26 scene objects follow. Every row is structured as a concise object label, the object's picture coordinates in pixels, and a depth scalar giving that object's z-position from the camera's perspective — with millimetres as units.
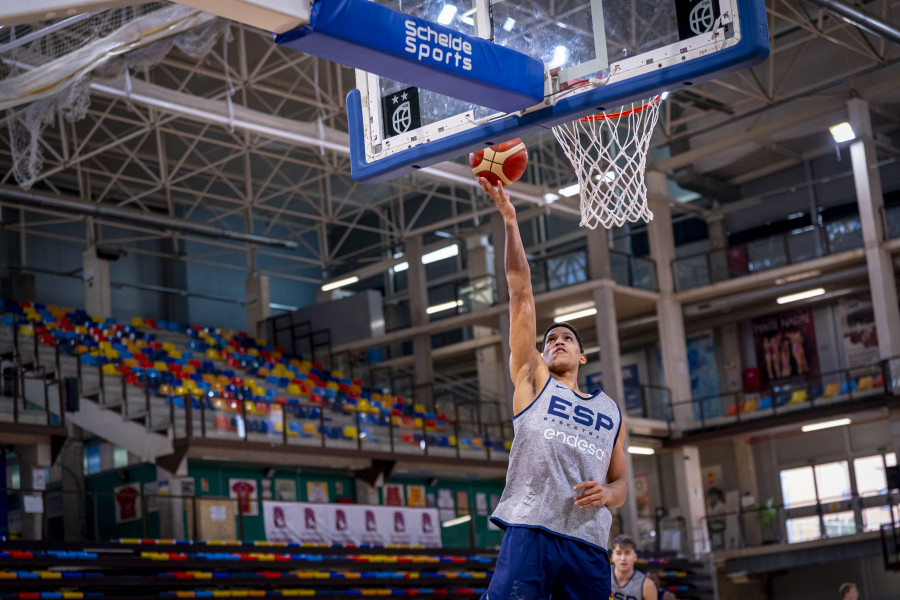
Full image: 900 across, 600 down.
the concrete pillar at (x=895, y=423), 25531
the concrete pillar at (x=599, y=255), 27844
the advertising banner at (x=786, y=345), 29766
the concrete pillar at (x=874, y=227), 25688
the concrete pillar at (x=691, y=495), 27266
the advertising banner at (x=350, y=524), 19766
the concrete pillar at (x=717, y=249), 28750
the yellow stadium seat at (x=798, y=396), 27141
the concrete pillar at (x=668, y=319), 29047
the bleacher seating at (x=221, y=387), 21234
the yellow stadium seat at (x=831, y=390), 26703
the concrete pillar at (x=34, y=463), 19234
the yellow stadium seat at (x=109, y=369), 22286
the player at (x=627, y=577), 8945
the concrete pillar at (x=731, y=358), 30984
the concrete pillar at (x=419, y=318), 30125
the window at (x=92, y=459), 22906
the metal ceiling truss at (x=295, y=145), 24172
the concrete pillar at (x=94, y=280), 28062
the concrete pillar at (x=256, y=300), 32531
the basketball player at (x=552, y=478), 4746
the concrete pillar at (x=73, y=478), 21875
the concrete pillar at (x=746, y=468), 30375
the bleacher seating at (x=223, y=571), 15109
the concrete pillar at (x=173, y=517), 18531
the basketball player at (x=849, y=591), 11875
